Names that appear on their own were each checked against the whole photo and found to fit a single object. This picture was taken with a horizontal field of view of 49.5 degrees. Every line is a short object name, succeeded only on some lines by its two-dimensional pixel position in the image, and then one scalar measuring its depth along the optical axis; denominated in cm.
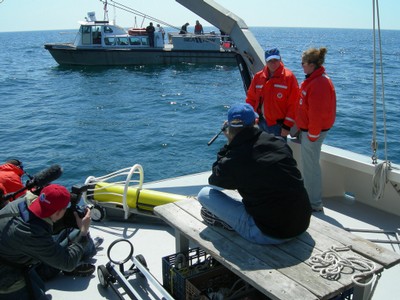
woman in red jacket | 420
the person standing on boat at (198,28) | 3166
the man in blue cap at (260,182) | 267
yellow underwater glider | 459
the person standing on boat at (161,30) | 3158
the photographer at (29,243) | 263
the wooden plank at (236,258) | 232
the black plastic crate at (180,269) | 307
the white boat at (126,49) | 3069
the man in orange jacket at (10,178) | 364
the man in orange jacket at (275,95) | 477
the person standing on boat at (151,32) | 3055
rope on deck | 245
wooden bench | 235
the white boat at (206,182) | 357
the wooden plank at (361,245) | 265
